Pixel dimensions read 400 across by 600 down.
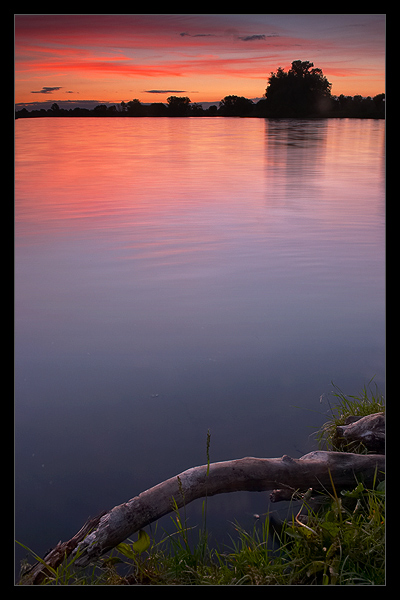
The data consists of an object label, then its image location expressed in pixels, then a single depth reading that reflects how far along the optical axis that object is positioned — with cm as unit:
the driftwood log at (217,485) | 168
